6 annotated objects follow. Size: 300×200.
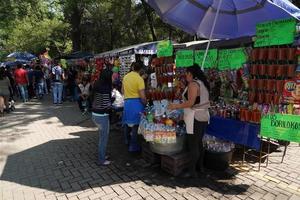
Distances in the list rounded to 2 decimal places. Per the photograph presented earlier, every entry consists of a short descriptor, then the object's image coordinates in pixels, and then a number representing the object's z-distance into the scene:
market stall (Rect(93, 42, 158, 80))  10.04
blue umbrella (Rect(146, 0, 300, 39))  6.18
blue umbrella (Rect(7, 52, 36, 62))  23.18
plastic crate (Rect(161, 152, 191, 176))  5.13
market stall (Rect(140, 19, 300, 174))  4.43
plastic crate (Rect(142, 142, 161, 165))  5.65
